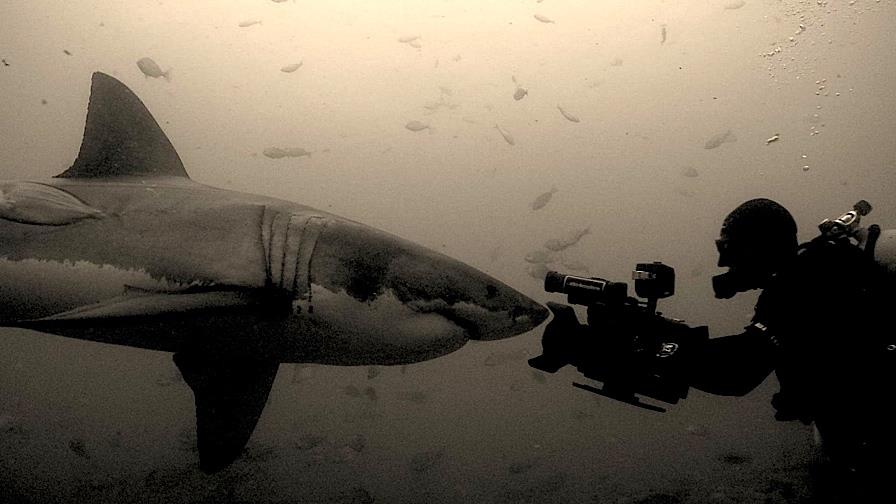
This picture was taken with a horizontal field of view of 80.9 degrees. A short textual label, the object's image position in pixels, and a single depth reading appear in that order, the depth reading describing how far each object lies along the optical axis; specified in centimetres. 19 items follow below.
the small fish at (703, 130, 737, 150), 1127
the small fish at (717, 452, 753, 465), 799
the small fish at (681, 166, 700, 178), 1146
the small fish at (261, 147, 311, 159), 985
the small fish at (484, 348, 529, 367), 935
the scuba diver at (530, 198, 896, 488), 202
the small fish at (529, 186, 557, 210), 1052
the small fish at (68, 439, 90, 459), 699
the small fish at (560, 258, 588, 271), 1314
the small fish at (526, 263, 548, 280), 1067
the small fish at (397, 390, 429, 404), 959
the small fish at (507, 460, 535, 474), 902
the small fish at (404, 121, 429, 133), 1117
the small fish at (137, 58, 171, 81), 875
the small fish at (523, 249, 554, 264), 1128
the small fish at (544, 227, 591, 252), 1013
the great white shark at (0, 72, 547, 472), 248
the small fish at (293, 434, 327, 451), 930
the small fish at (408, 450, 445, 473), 817
